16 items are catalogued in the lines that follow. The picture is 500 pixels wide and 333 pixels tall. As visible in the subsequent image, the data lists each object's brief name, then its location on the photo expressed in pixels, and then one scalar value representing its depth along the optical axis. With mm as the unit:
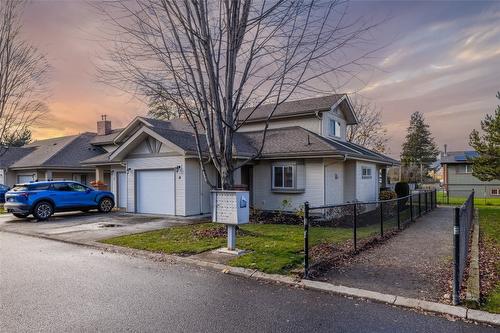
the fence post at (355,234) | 8503
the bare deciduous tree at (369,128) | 38156
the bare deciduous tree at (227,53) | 9219
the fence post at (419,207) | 15653
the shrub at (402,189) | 23719
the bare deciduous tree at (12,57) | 20812
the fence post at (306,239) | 6441
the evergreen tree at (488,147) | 23125
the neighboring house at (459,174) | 39781
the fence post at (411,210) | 14007
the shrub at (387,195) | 21056
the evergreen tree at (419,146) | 69312
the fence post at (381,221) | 10223
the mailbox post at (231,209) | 8023
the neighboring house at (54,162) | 26484
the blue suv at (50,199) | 15367
